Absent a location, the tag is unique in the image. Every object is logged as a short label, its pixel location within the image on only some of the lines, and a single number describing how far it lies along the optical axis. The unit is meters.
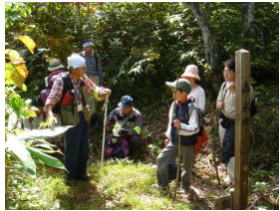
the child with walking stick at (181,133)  4.72
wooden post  3.85
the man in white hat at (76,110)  4.51
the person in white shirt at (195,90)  5.07
